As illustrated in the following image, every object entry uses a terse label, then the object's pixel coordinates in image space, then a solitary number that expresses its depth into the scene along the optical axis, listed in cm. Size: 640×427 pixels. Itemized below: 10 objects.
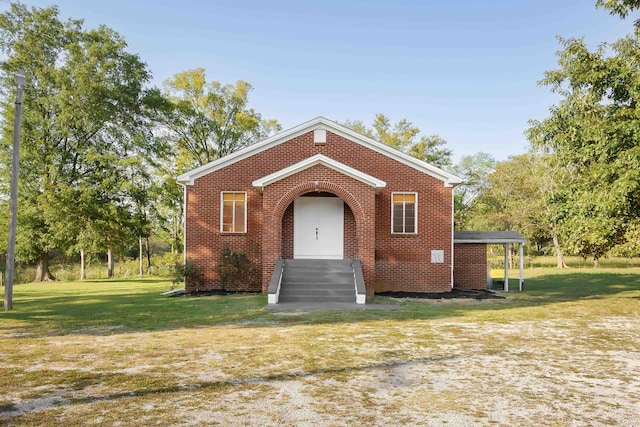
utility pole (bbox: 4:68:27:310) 1301
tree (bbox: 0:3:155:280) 2717
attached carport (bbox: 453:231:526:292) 1931
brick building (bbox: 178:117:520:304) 1811
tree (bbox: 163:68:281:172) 3894
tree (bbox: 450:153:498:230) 4135
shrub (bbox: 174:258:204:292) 1777
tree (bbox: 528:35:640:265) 1365
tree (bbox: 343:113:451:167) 3925
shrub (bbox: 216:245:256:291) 1792
